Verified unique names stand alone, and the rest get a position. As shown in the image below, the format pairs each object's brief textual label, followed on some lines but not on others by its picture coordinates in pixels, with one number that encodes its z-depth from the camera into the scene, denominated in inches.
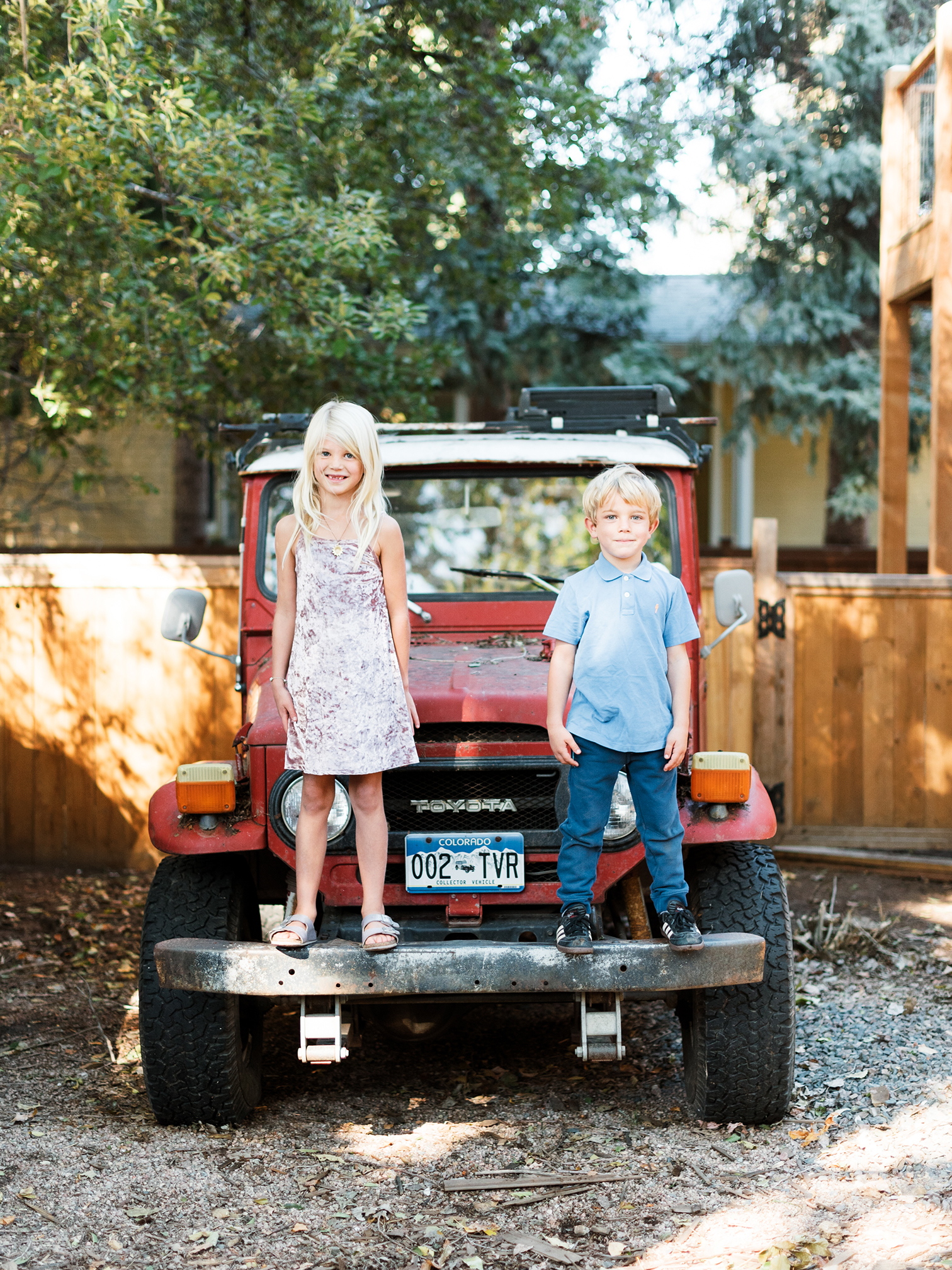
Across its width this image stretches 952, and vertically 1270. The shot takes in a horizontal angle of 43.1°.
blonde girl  135.3
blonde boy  133.0
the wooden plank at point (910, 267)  340.5
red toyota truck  130.3
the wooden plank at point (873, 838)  288.8
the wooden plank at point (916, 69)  341.1
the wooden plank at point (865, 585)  289.4
